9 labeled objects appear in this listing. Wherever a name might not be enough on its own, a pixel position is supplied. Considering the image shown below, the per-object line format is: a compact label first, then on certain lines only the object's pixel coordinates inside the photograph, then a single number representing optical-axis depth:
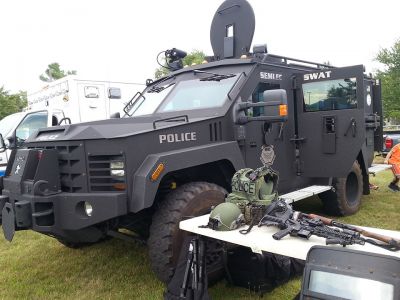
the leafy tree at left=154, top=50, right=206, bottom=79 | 28.96
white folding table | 2.33
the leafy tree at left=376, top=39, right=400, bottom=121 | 27.50
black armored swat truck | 3.32
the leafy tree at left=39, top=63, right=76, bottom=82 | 44.53
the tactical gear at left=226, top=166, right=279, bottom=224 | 3.07
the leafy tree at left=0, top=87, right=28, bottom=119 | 28.66
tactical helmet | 2.80
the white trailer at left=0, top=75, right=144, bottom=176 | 8.09
